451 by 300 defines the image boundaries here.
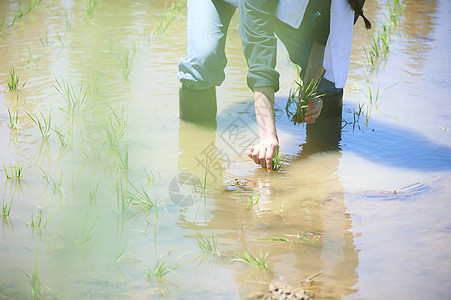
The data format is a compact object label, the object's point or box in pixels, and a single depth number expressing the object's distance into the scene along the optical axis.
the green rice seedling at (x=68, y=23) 4.52
